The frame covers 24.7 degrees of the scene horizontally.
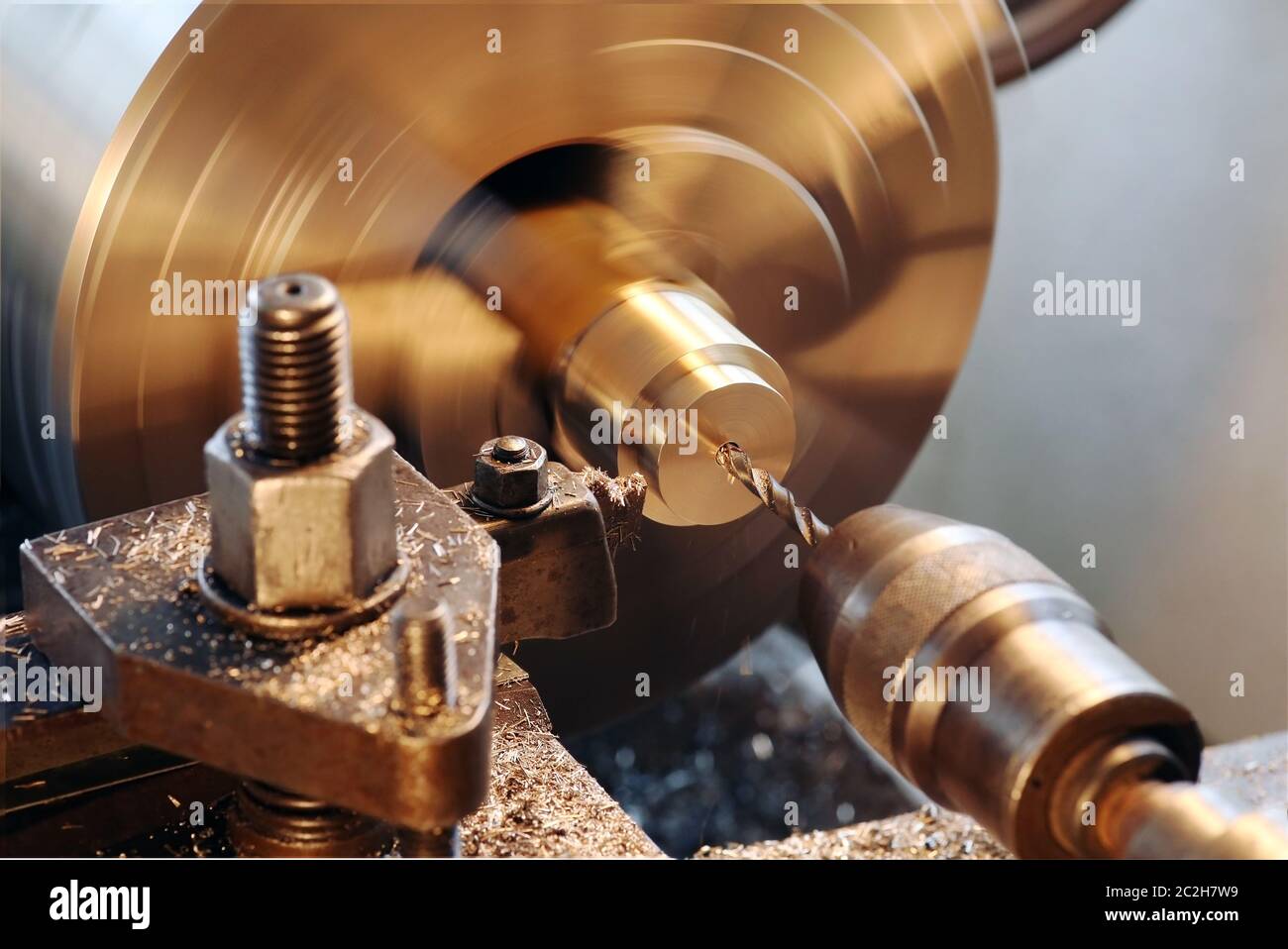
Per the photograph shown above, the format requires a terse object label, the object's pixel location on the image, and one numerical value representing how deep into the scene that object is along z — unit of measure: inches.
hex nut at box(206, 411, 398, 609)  20.7
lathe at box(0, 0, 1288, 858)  20.8
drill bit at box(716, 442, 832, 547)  26.3
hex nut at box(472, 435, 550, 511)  24.5
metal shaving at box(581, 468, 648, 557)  25.8
